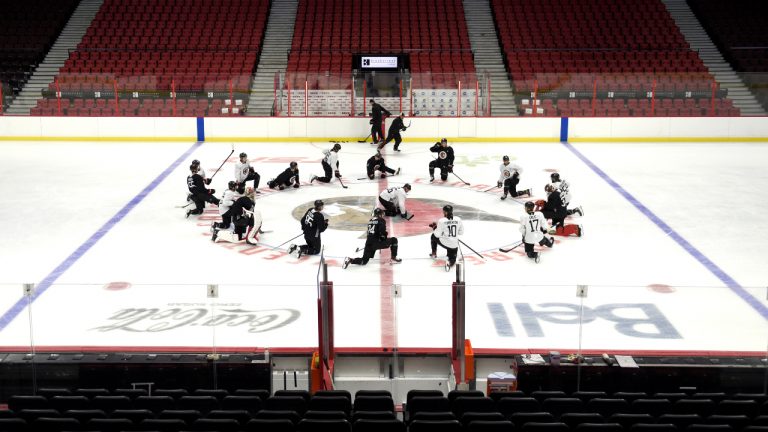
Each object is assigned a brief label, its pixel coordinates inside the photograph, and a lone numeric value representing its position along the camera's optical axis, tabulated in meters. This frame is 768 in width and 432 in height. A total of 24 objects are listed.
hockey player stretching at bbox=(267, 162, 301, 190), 18.42
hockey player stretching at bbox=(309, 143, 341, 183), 19.14
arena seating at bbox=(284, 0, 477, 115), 26.31
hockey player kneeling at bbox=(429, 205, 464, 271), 12.81
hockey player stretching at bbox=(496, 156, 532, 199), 17.62
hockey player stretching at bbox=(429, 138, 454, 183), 19.41
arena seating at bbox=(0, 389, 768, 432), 6.23
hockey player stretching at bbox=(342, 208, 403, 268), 12.95
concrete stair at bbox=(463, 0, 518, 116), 26.38
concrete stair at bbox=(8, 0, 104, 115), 26.16
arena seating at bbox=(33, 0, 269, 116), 25.83
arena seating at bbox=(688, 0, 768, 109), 30.52
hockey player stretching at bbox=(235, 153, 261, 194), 17.58
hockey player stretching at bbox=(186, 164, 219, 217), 15.99
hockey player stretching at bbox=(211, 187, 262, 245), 14.20
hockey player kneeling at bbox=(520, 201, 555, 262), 13.38
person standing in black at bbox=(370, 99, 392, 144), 24.50
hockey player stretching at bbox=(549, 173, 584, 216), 15.09
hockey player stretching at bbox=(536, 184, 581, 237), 14.94
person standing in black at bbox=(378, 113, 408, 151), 23.86
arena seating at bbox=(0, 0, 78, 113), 29.01
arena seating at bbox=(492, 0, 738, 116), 26.12
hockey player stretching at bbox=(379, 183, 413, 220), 15.76
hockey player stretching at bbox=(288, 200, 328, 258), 13.38
